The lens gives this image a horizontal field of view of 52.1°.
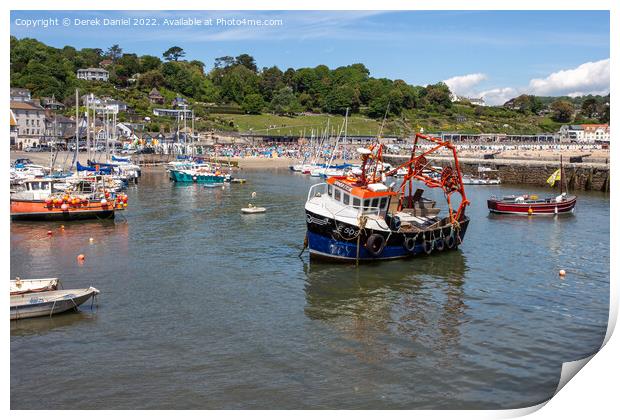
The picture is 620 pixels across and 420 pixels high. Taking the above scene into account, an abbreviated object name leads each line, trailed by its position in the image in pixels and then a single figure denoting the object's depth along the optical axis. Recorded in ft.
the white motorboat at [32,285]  63.16
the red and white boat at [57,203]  119.34
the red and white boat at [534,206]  146.92
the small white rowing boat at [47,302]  60.59
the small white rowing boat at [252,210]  139.07
